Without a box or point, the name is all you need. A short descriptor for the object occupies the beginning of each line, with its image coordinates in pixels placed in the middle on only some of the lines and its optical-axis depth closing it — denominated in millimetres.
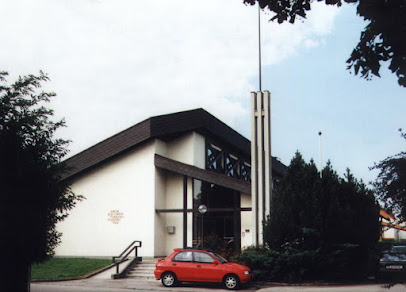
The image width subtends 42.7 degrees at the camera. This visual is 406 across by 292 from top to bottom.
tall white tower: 23172
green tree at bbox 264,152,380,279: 19641
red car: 18609
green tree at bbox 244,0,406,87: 5059
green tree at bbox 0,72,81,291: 9000
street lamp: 23220
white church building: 28219
